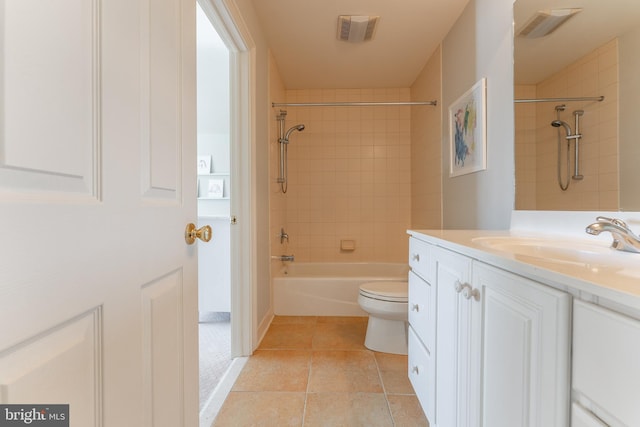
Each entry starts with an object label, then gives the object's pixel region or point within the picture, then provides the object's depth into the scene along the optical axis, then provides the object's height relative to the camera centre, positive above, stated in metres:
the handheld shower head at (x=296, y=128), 2.90 +0.82
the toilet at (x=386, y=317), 1.96 -0.73
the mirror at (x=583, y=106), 0.95 +0.40
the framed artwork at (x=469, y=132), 1.75 +0.52
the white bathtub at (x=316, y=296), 2.70 -0.78
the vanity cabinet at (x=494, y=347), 0.56 -0.33
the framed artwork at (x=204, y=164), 3.48 +0.54
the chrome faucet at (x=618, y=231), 0.79 -0.05
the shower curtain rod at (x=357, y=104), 2.61 +0.97
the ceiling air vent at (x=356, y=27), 2.09 +1.36
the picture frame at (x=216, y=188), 3.50 +0.26
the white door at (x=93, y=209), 0.37 +0.00
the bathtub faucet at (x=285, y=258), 2.75 -0.45
